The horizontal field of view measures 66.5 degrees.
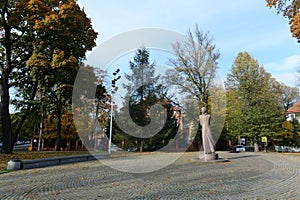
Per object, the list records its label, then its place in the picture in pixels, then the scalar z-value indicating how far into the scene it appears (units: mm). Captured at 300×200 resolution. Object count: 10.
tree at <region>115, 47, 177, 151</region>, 26031
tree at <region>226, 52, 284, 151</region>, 27047
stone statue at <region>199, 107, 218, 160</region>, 13515
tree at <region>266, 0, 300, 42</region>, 8888
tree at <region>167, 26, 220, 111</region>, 19469
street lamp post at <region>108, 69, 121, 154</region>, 23766
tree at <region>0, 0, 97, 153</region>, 14938
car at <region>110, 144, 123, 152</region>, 28509
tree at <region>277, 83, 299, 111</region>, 41459
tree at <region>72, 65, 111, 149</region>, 18547
